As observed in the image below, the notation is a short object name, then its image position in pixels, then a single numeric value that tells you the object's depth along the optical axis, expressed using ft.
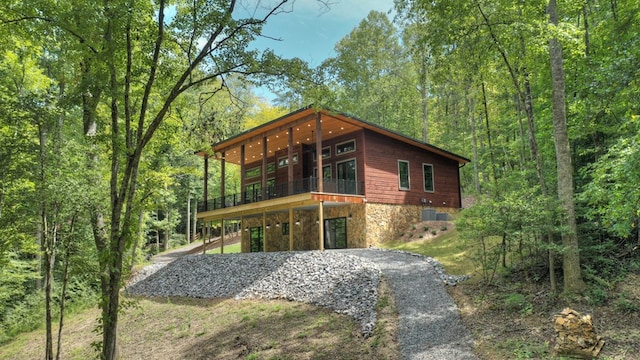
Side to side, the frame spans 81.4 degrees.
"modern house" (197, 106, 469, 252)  52.11
